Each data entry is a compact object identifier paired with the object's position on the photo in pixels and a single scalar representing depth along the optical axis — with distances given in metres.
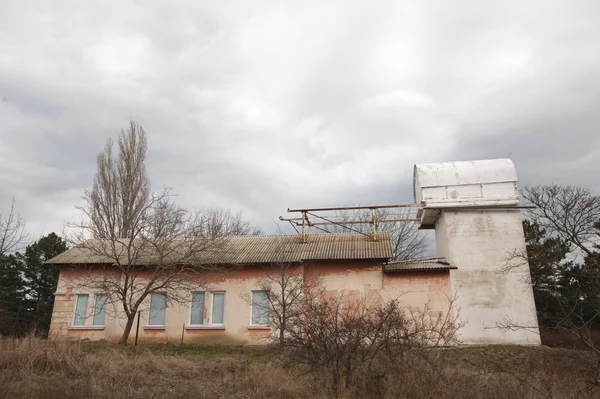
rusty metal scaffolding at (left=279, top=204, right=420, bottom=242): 21.30
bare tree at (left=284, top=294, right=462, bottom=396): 8.29
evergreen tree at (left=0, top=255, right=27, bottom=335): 25.77
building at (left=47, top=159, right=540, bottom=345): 18.81
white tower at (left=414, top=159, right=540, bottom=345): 18.45
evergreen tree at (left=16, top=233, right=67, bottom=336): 30.02
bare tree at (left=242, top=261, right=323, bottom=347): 18.36
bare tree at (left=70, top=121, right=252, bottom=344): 18.20
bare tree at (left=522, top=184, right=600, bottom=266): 14.90
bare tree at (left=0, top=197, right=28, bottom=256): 18.62
